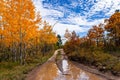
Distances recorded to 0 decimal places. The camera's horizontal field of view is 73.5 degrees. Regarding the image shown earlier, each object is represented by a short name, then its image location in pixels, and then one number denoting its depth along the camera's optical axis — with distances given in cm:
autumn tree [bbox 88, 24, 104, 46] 1811
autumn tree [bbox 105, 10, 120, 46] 1615
